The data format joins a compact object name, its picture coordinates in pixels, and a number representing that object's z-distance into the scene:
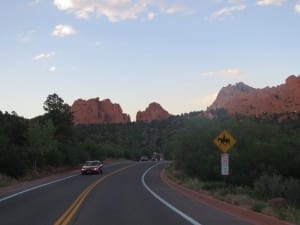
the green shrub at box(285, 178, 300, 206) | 25.42
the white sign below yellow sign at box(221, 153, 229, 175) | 26.45
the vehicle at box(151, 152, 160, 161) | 131.32
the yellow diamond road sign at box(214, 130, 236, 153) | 28.09
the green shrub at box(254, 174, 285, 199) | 27.05
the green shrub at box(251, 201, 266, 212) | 18.58
